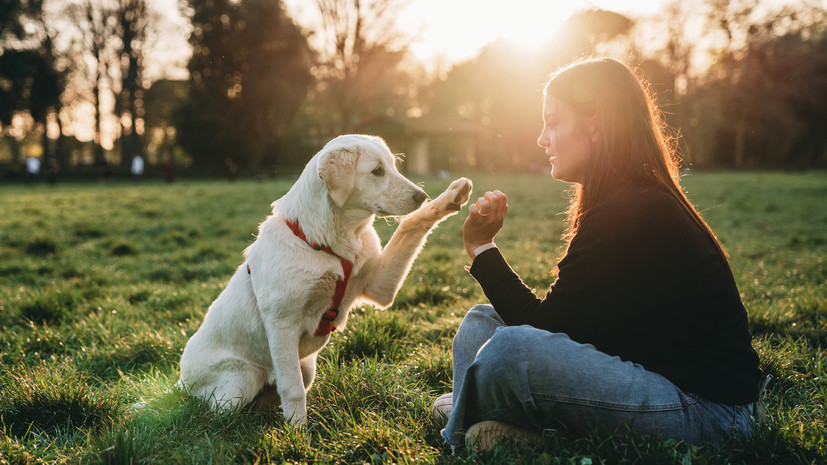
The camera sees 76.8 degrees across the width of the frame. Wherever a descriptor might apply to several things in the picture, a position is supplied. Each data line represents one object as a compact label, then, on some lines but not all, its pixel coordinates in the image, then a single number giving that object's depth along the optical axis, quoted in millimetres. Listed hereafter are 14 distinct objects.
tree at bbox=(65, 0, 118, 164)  41562
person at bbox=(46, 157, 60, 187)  29422
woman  2121
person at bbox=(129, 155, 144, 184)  34000
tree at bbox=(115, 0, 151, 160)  41594
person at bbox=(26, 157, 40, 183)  32625
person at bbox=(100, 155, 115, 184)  32531
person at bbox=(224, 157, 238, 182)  35375
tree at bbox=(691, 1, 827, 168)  46688
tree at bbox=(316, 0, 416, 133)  38312
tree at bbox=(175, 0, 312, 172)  41938
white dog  2871
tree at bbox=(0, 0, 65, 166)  38625
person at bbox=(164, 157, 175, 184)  32406
